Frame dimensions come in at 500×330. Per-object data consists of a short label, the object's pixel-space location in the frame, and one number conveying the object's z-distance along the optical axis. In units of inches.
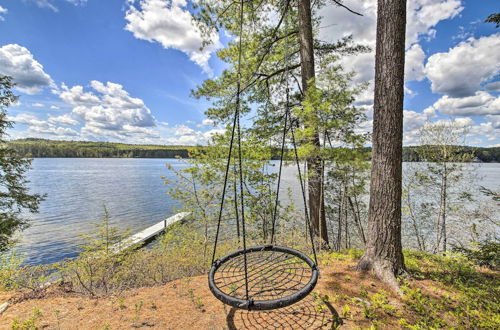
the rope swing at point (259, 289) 64.1
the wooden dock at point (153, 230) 264.9
